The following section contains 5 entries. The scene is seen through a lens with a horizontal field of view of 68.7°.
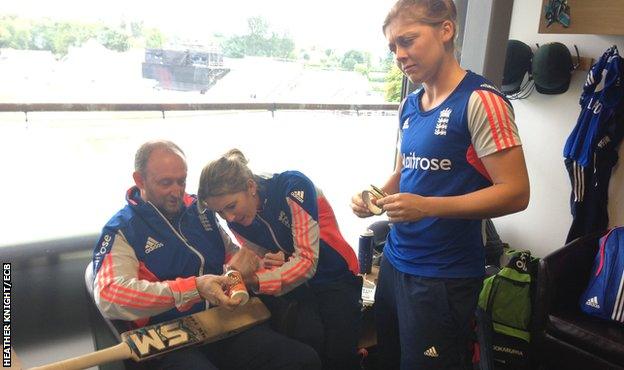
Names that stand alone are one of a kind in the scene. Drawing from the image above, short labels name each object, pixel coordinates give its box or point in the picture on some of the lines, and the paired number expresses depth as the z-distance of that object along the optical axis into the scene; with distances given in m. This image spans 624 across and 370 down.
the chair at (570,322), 1.86
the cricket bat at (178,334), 1.21
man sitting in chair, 1.38
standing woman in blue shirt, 1.06
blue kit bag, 1.94
